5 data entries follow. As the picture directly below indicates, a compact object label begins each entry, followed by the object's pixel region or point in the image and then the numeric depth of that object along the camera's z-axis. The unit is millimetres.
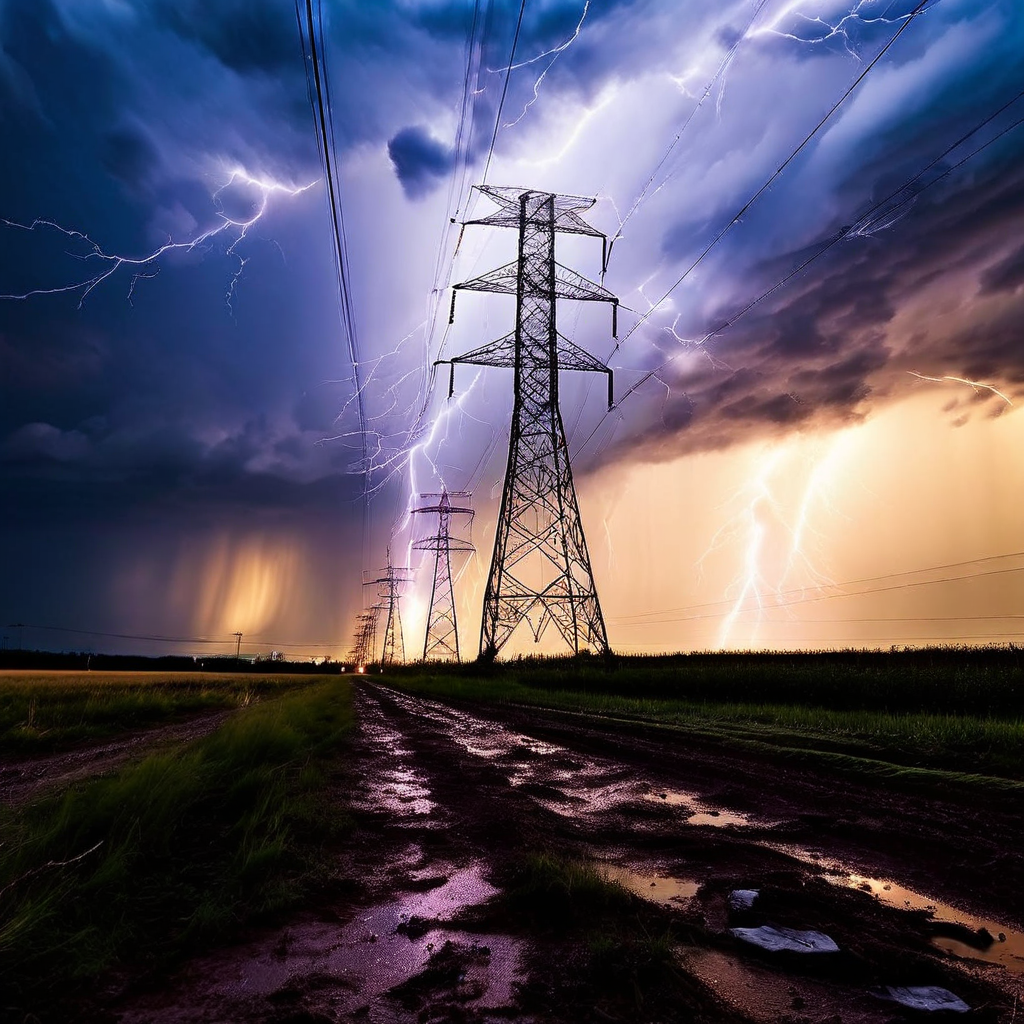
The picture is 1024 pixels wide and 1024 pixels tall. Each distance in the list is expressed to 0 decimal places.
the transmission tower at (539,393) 25844
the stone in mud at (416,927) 3020
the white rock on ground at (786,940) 2693
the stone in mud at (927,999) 2252
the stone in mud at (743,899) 3184
